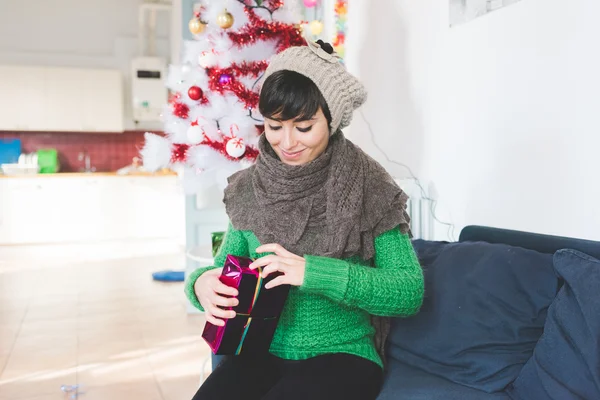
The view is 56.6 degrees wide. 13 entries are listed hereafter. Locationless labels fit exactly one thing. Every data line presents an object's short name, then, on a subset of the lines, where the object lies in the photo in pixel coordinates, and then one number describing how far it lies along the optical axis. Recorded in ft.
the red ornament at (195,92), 7.95
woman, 4.00
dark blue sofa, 4.21
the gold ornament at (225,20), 7.65
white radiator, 7.18
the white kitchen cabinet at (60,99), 19.56
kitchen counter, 19.29
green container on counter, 20.56
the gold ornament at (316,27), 8.57
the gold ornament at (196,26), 8.30
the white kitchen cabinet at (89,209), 19.25
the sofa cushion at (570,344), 3.53
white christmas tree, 7.82
